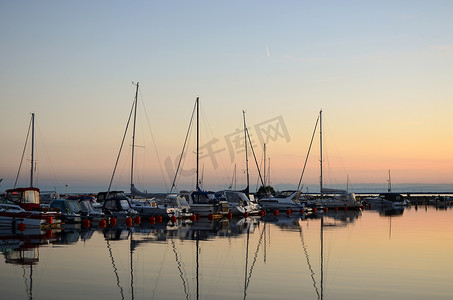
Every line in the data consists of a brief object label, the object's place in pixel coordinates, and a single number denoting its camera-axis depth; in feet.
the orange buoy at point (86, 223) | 137.65
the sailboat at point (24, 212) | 124.36
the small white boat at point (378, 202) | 350.80
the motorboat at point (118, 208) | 157.38
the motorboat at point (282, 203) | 233.35
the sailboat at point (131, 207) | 159.63
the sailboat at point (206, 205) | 181.37
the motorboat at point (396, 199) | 353.31
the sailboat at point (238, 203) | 199.72
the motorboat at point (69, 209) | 142.82
